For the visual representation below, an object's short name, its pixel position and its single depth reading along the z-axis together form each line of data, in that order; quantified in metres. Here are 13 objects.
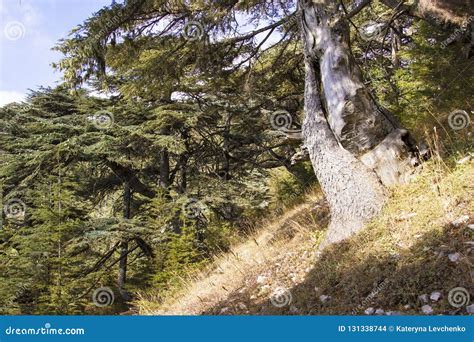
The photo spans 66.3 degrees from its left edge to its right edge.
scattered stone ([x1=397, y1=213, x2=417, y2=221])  4.96
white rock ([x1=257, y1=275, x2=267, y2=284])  5.75
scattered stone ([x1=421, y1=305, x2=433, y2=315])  3.52
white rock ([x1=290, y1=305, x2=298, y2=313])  4.54
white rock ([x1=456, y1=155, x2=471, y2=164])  5.45
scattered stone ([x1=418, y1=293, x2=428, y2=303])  3.66
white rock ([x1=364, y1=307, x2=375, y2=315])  3.84
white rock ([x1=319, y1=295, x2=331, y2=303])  4.42
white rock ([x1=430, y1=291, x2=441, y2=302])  3.60
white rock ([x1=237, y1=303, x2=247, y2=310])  5.16
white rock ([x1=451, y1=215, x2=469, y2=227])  4.34
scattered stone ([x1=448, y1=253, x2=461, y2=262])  3.86
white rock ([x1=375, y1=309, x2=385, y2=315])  3.77
